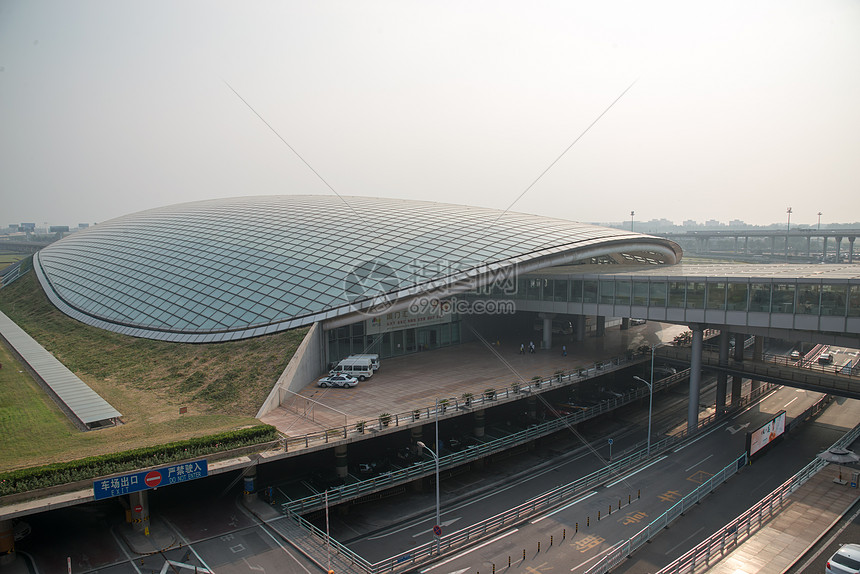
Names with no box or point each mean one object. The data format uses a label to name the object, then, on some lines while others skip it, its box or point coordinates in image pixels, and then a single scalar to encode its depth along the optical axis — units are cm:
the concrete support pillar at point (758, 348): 5203
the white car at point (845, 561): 2214
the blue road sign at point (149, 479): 2369
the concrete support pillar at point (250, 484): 2886
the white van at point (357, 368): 4400
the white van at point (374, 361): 4639
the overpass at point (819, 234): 15362
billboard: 3666
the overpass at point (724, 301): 3906
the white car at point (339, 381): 4131
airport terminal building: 4475
